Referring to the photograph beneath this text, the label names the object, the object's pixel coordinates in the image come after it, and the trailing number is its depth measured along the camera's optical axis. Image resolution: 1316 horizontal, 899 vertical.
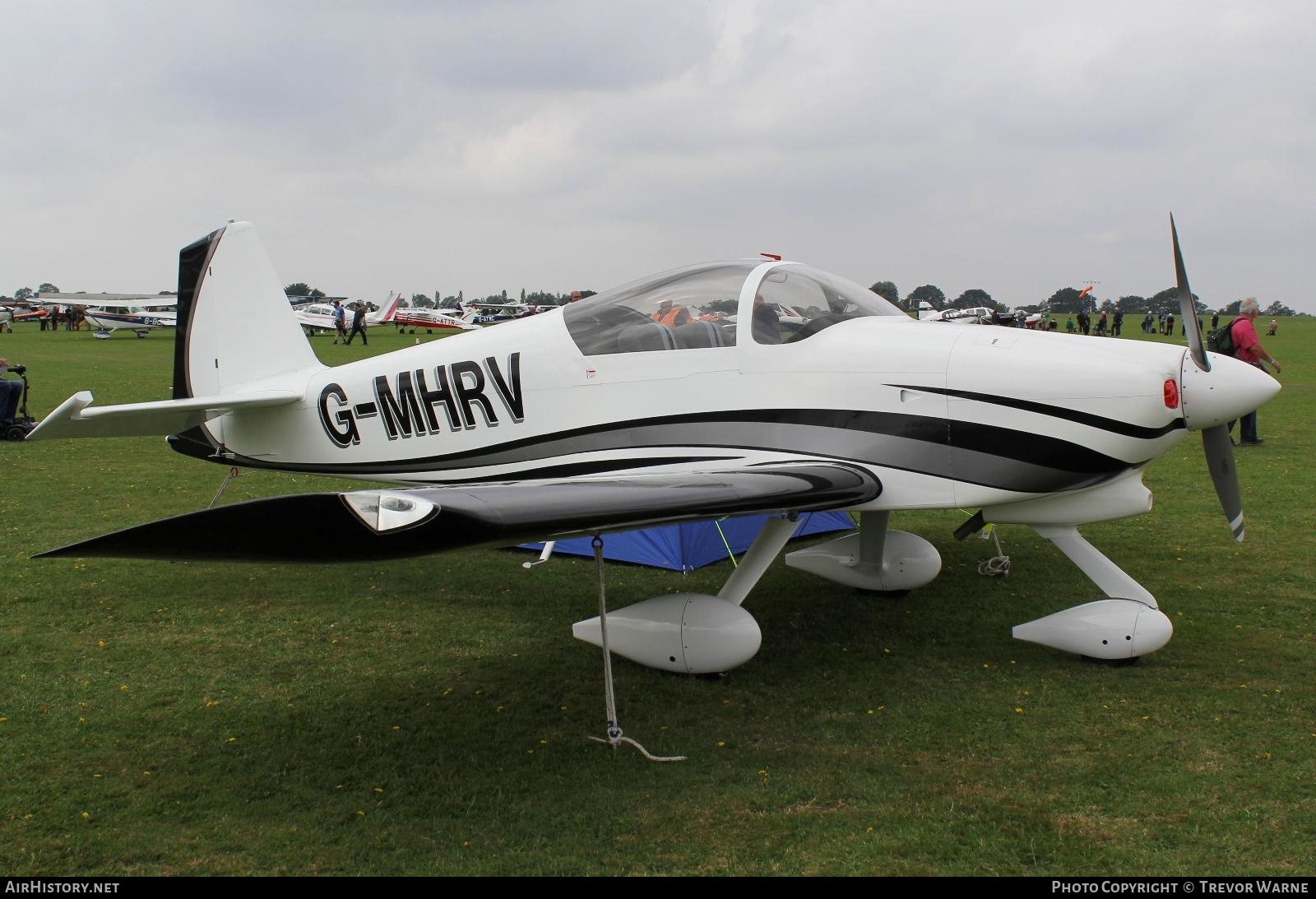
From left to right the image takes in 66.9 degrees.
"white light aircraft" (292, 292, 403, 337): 49.97
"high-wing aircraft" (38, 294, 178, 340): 48.06
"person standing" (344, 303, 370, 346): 39.28
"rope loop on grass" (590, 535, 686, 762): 4.25
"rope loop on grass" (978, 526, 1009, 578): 7.02
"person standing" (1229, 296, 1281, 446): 11.59
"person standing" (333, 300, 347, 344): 42.41
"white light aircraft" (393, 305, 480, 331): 54.84
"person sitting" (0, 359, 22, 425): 13.32
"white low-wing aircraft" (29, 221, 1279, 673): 4.79
